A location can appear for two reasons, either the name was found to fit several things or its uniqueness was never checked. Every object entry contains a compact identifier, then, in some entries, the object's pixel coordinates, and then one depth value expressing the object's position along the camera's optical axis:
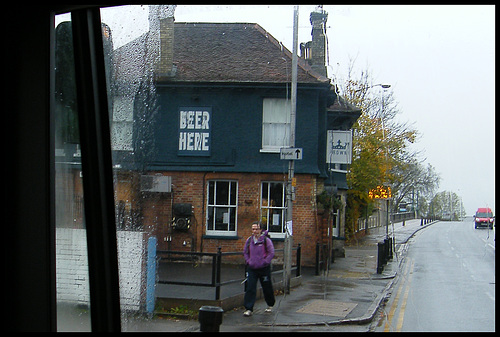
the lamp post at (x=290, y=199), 10.04
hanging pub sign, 9.44
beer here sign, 8.61
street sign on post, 9.77
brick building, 5.57
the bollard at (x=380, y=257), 10.43
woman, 8.50
